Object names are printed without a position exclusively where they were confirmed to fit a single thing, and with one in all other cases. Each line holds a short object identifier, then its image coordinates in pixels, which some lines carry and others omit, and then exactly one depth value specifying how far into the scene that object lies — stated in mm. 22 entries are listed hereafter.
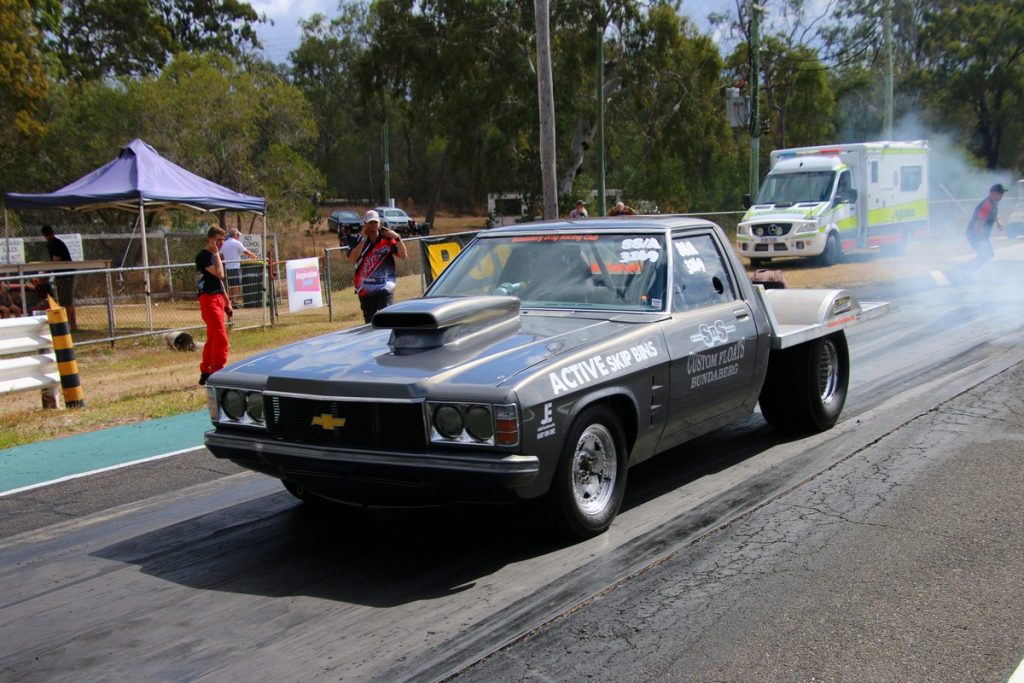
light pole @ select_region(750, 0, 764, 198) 29525
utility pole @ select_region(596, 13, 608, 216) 33525
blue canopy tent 17766
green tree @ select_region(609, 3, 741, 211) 41125
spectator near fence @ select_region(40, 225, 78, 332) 17250
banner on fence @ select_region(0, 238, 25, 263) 19516
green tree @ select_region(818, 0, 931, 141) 58719
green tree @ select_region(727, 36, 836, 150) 51188
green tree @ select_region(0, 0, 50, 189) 24953
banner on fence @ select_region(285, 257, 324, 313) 19391
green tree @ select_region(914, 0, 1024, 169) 55750
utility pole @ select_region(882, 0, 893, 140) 36625
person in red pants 10758
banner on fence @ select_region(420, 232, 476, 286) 16266
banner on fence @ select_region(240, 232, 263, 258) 23859
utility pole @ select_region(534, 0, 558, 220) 18578
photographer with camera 11031
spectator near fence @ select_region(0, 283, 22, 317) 16219
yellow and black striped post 10461
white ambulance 23609
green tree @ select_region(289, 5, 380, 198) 80250
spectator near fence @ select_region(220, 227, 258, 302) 18828
